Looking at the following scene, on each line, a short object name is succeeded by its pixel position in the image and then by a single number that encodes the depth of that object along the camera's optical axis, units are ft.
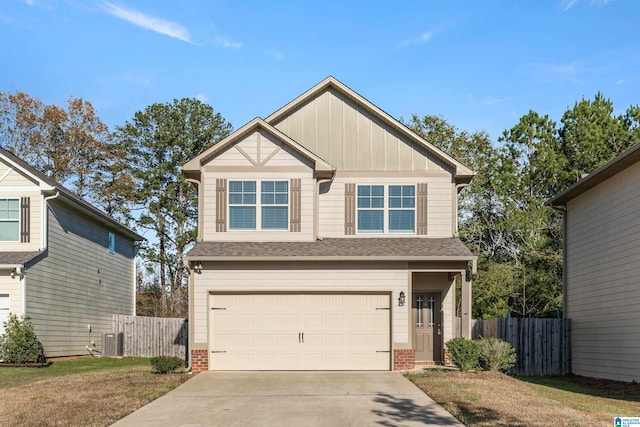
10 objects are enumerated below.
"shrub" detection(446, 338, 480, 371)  56.18
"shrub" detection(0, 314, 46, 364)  65.67
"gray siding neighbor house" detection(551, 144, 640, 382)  56.34
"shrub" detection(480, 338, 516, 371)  56.80
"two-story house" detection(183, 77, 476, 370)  60.64
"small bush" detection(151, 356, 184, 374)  56.24
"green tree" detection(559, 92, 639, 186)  111.45
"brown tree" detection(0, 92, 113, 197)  124.57
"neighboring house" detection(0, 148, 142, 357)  69.15
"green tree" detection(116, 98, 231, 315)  131.23
